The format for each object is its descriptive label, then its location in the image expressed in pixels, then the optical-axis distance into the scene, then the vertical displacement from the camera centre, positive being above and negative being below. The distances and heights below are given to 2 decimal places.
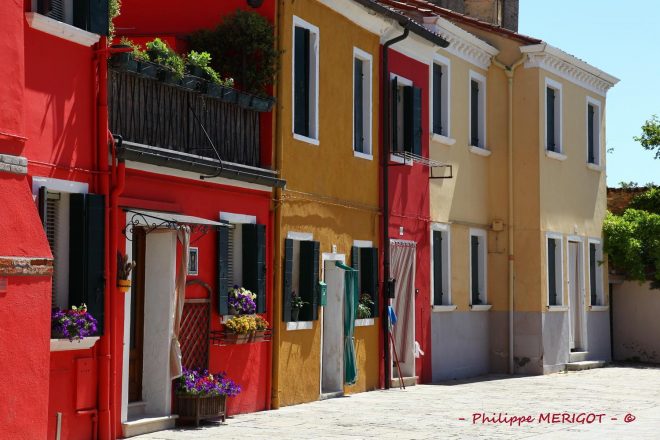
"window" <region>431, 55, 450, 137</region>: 23.42 +4.52
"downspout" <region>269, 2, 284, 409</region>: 16.88 +1.02
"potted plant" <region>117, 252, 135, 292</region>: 13.28 +0.58
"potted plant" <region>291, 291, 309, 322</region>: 17.61 +0.32
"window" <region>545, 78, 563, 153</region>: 26.78 +4.68
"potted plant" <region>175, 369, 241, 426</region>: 14.61 -0.84
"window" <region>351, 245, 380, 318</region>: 20.16 +0.88
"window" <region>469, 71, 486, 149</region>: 25.28 +4.56
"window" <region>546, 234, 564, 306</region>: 26.69 +1.27
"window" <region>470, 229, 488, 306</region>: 25.20 +1.31
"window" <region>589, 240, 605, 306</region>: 28.84 +1.32
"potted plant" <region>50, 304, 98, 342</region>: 12.15 +0.02
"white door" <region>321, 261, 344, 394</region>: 19.03 -0.12
